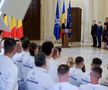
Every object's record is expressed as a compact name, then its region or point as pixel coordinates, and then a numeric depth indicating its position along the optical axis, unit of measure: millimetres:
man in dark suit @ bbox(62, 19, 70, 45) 18008
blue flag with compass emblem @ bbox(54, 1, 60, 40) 19031
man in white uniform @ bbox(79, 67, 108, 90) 3351
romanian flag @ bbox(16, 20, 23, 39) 12541
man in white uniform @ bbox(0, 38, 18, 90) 3316
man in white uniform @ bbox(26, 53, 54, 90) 3742
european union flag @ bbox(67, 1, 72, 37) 18994
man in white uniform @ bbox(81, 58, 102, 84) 4402
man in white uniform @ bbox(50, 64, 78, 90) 3166
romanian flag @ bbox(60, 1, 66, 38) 18914
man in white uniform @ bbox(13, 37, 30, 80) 5091
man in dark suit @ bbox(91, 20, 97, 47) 19156
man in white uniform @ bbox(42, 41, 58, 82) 4618
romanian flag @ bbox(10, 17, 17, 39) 11750
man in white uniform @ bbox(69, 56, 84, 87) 4586
